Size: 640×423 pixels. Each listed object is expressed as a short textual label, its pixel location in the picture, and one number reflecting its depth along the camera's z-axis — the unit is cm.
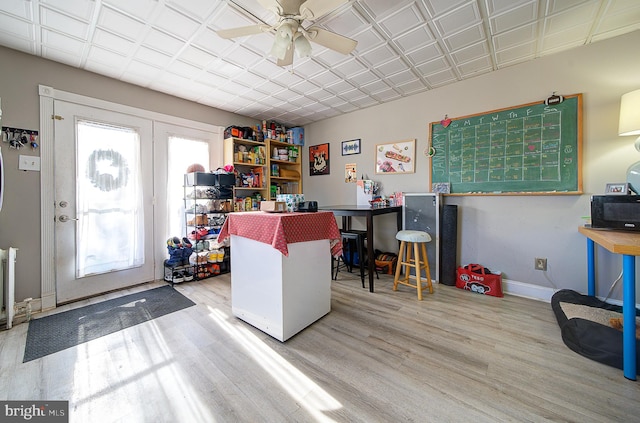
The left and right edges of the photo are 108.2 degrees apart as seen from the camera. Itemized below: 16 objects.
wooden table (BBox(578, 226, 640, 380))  132
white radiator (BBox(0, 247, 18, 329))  198
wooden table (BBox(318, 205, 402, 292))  268
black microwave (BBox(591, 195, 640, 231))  174
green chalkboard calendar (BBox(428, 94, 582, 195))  235
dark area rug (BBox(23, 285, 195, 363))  180
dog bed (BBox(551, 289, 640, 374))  149
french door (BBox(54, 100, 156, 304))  251
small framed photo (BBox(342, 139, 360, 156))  389
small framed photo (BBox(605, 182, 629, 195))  207
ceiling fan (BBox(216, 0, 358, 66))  148
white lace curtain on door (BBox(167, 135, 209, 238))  332
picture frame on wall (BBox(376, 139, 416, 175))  334
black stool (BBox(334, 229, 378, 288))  365
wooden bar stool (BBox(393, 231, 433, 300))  253
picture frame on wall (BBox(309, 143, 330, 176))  430
